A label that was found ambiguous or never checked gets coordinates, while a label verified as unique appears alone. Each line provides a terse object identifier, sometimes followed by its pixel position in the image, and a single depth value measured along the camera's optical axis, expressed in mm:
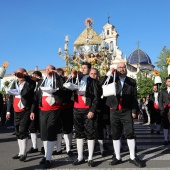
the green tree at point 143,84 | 47594
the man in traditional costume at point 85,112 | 5816
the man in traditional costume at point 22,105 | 6348
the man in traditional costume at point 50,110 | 5777
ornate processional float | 18047
